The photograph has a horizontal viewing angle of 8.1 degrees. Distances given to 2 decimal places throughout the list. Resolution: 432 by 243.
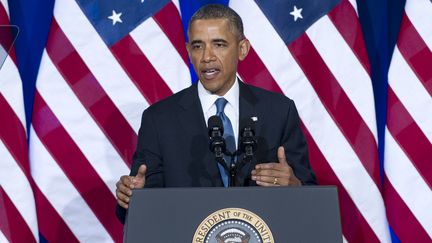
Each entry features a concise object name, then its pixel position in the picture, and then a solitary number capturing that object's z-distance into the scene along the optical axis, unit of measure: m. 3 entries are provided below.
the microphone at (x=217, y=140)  6.80
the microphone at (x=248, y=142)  6.80
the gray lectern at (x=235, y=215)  6.72
